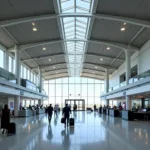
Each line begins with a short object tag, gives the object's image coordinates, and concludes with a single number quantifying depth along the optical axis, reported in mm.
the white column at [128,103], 20005
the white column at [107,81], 31764
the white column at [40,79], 31612
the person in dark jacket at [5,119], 8335
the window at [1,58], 20002
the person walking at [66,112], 11096
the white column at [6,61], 20638
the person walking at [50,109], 13330
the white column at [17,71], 19484
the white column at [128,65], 19826
